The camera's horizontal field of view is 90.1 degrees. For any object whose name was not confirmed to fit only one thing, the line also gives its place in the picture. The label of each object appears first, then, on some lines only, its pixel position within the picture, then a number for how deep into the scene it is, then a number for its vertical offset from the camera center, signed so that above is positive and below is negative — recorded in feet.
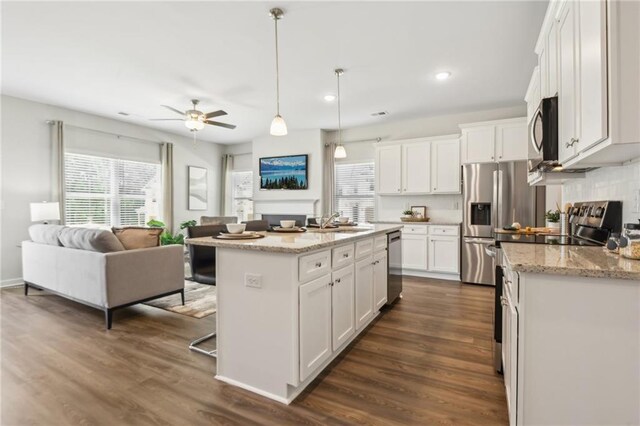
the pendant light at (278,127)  9.79 +2.54
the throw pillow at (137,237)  11.53 -0.98
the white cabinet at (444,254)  16.39 -2.39
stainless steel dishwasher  11.67 -2.26
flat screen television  22.45 +2.67
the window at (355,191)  21.33 +1.22
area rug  11.73 -3.71
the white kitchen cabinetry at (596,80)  4.09 +1.84
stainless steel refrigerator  14.73 +0.03
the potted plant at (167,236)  20.36 -1.78
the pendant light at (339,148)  12.43 +2.73
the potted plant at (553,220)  10.70 -0.44
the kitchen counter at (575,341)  4.05 -1.80
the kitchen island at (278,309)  6.23 -2.12
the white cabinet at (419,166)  17.30 +2.37
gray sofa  10.44 -2.14
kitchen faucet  11.04 -0.46
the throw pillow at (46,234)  12.40 -0.93
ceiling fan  14.56 +4.24
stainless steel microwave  6.65 +1.64
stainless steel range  6.38 -0.64
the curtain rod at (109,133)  16.79 +4.67
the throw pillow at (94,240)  10.63 -1.02
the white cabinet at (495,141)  15.14 +3.27
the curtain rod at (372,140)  20.57 +4.51
